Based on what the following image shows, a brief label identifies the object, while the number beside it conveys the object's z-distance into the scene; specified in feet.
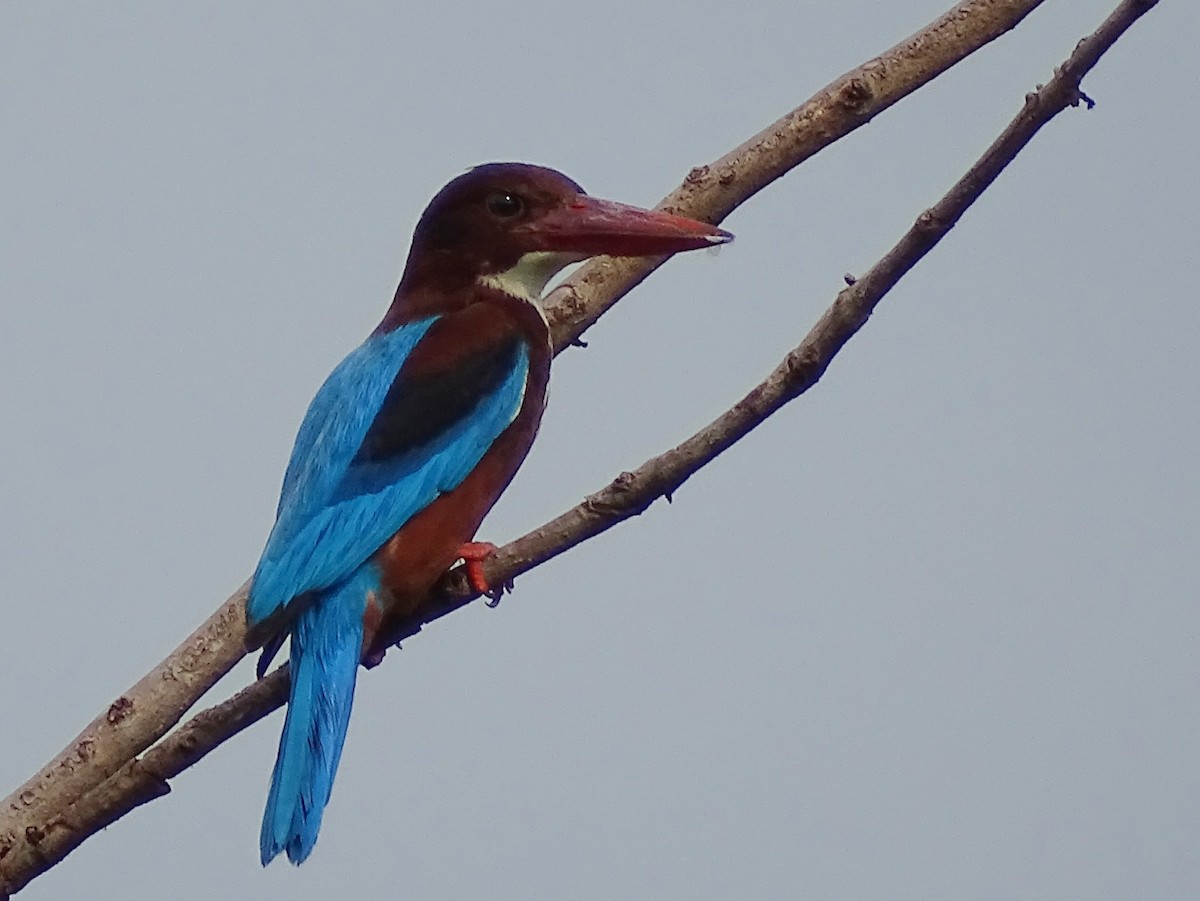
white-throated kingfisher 22.21
